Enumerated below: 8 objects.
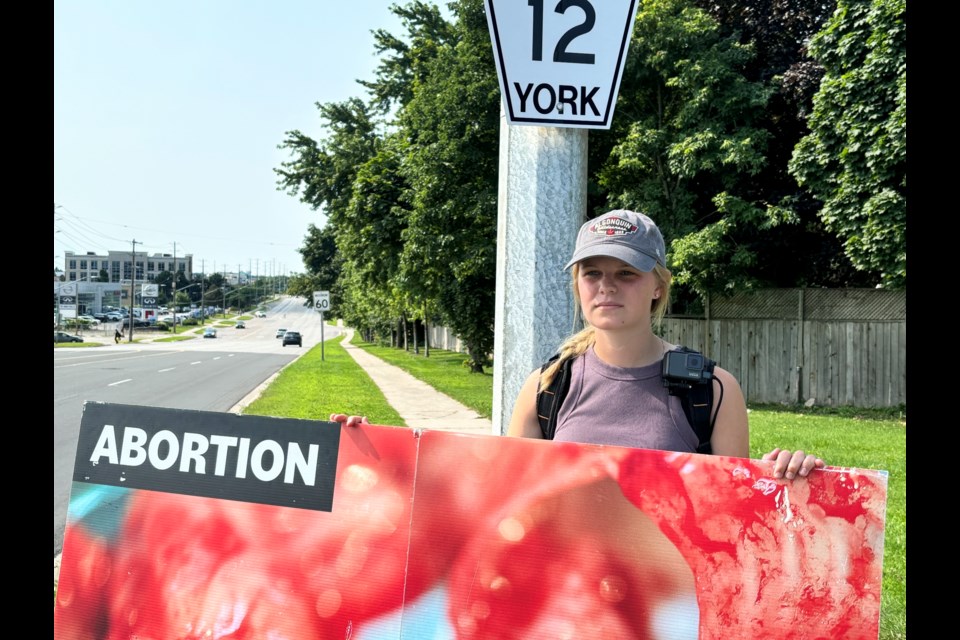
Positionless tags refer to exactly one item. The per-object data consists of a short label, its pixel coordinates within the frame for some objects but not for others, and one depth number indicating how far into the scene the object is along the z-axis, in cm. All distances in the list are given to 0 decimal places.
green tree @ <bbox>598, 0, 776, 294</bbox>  1742
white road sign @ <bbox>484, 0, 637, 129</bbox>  300
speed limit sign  3269
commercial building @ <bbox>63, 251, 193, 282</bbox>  18550
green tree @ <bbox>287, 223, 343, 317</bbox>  6938
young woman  245
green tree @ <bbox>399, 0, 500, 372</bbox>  2061
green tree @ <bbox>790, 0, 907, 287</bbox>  1459
